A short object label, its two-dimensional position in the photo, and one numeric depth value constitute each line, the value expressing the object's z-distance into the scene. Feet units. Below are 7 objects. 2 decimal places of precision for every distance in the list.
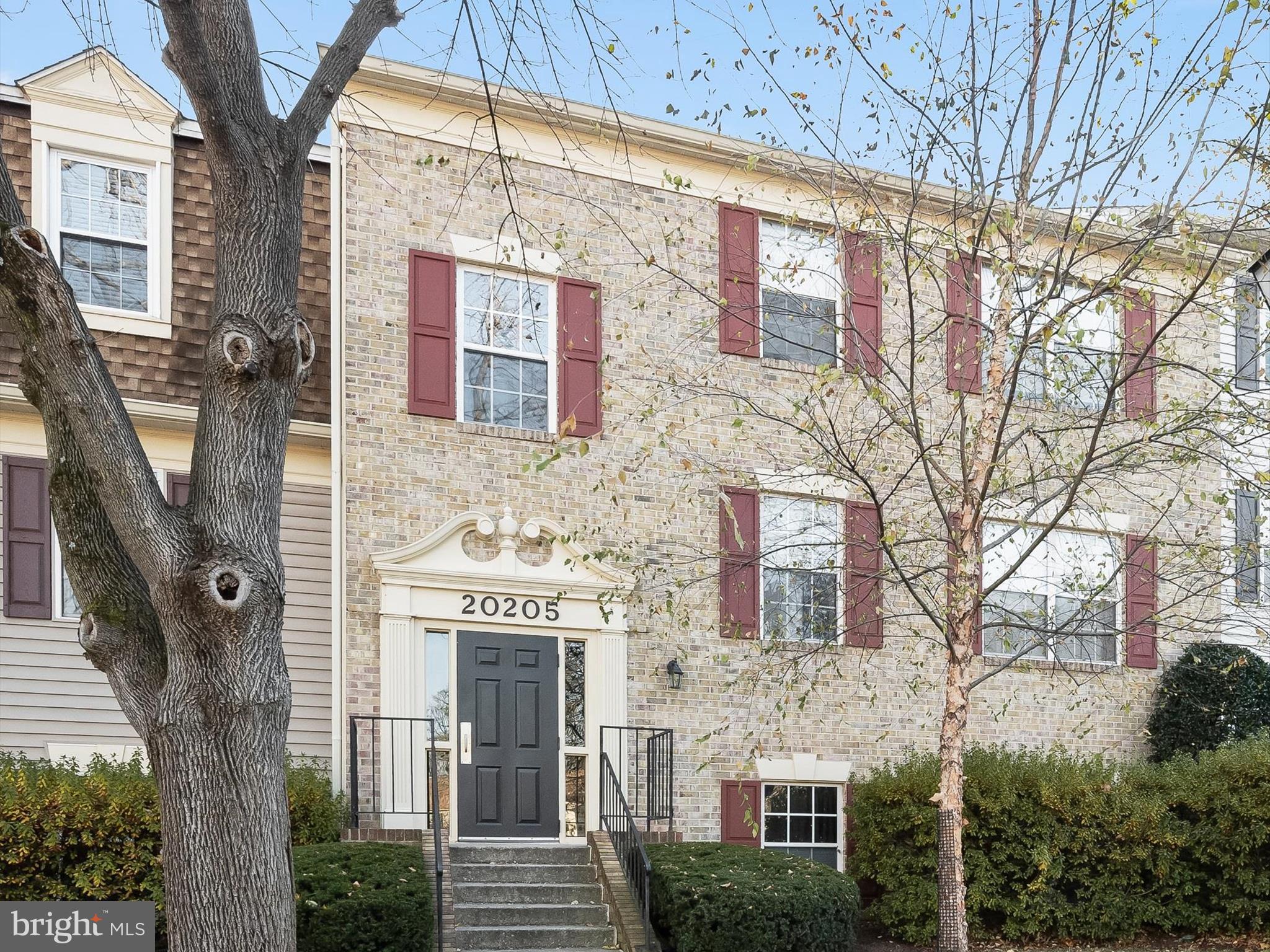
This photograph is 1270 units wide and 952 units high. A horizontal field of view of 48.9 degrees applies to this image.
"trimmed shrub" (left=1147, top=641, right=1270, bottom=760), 46.34
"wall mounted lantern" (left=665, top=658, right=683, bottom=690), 41.39
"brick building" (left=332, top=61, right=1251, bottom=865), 38.83
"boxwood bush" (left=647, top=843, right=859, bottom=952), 33.12
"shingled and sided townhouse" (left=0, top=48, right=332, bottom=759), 36.47
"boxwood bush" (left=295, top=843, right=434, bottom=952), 29.78
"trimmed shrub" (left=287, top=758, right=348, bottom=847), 35.09
